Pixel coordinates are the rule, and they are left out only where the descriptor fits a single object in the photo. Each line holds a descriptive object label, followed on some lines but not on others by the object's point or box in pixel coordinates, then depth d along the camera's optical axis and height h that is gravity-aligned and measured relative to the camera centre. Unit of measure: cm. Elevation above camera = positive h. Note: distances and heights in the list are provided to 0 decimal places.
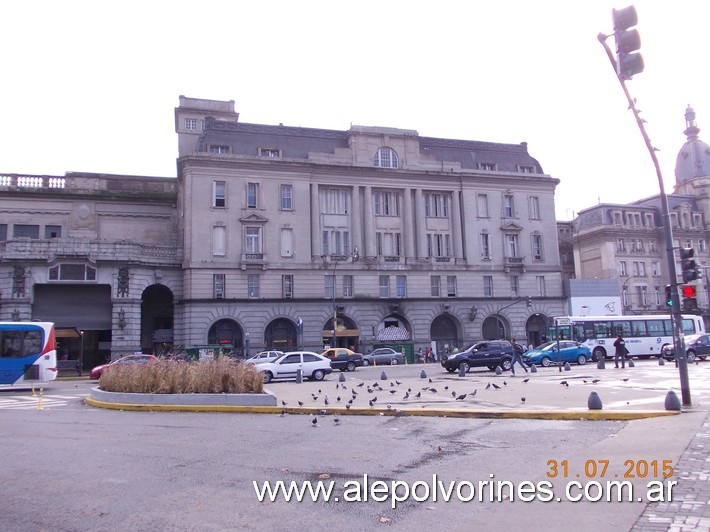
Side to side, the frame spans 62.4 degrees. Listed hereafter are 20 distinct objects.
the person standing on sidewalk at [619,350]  3268 -124
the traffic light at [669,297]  1509 +77
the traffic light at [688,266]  1438 +146
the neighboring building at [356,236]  4869 +903
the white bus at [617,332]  4091 -29
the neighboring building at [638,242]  7462 +1112
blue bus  2725 -14
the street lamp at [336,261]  4762 +660
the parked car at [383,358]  4700 -171
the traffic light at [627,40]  995 +490
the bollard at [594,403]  1419 -179
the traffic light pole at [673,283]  1395 +107
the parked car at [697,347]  3850 -146
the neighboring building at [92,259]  4288 +653
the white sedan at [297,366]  2923 -135
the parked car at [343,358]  3984 -143
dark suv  3312 -139
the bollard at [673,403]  1364 -179
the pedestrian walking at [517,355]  3046 -127
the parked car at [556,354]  3731 -153
